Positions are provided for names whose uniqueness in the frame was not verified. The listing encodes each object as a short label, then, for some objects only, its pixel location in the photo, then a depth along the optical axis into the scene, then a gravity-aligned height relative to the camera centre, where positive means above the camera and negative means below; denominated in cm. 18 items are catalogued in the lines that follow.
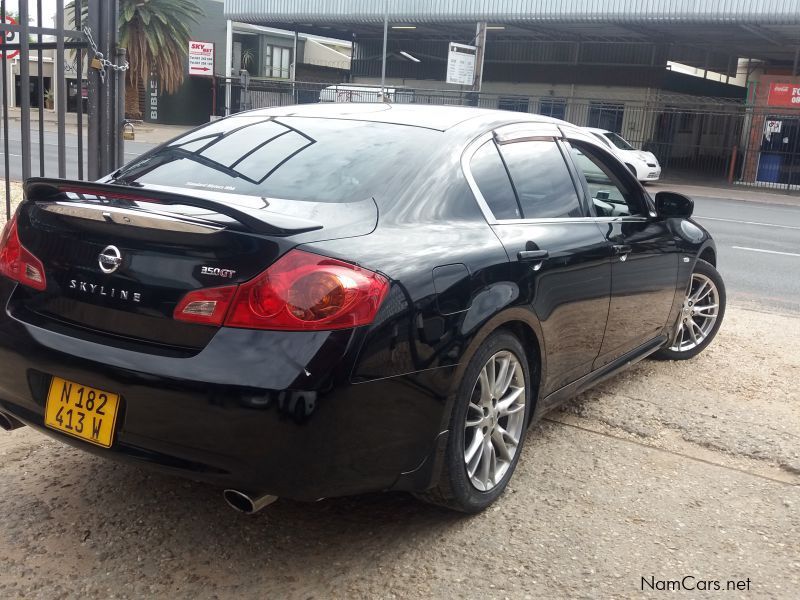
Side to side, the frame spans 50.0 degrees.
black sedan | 257 -64
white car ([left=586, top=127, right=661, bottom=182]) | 2148 -70
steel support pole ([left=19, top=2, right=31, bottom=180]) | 559 -1
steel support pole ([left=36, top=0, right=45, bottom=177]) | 572 +11
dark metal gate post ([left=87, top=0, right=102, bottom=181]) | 587 -11
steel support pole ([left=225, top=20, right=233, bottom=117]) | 3609 +196
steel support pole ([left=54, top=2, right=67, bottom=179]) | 564 -4
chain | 593 +24
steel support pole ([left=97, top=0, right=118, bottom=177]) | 591 -1
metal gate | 571 +8
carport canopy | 2566 +347
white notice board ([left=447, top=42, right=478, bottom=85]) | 2988 +188
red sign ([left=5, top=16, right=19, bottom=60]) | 654 +36
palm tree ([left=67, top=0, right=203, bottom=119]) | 3591 +240
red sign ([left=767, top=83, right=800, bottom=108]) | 2580 +142
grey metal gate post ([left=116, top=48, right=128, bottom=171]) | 608 -16
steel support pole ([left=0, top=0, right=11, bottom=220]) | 598 -24
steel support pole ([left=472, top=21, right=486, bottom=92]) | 3014 +265
